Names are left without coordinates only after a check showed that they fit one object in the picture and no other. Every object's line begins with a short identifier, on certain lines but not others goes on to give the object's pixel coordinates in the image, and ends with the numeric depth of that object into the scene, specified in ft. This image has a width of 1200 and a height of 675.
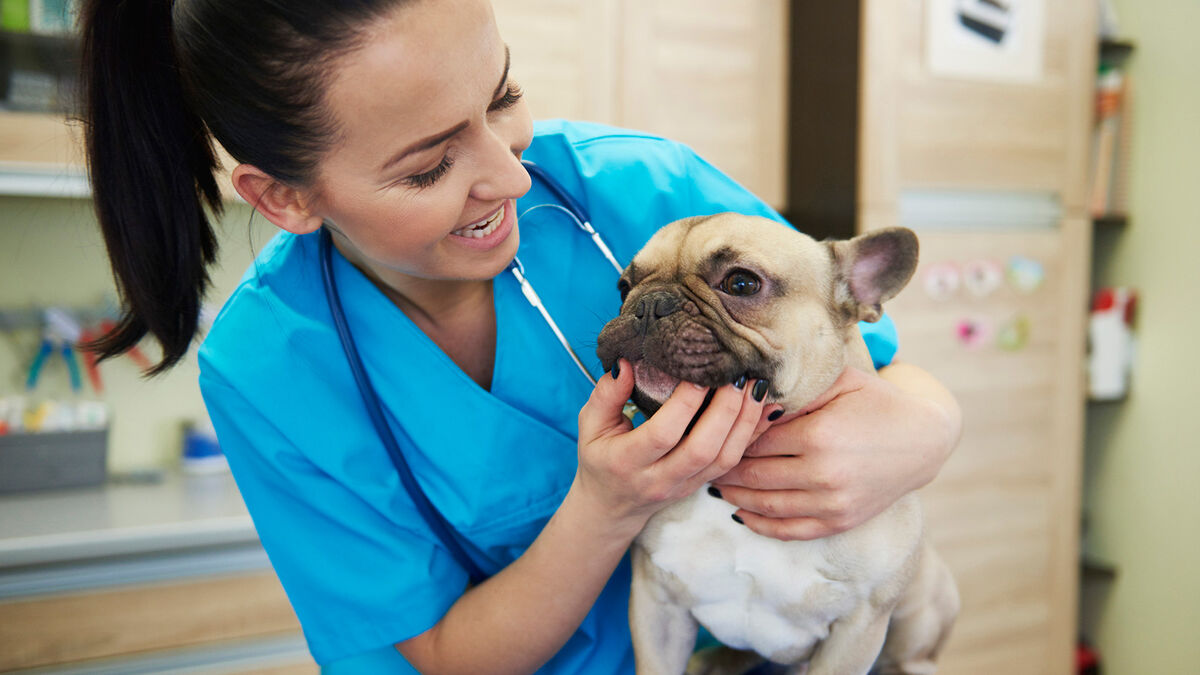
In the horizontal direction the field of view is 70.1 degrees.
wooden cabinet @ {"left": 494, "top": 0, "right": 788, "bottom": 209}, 7.86
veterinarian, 2.74
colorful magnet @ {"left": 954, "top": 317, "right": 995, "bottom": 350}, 8.57
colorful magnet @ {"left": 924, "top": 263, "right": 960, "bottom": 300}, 8.32
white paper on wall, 8.11
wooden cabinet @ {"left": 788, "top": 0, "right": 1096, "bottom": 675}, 8.13
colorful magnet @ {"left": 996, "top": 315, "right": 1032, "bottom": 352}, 8.78
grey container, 6.93
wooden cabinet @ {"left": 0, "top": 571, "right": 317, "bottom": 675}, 5.79
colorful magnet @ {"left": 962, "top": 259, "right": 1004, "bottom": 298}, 8.52
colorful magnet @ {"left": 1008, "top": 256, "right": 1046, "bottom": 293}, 8.73
